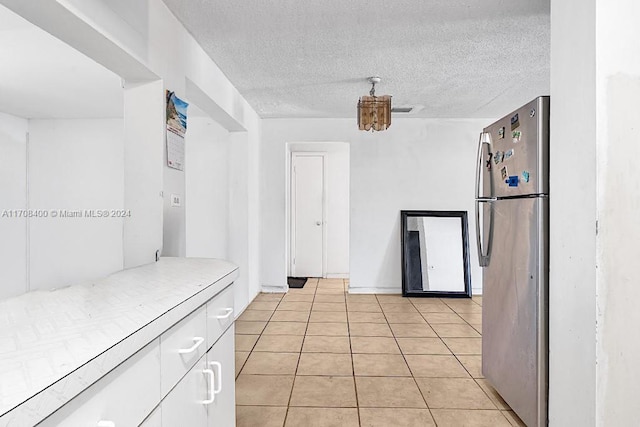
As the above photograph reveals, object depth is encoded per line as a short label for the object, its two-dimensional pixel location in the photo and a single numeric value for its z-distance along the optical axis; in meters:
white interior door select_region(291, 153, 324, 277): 6.68
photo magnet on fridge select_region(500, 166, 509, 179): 2.23
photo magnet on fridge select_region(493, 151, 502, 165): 2.33
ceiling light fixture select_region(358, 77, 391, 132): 3.40
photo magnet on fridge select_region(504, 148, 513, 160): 2.17
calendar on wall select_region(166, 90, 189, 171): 2.34
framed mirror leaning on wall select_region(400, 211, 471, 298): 5.16
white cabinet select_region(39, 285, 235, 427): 0.71
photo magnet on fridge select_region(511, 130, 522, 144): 2.08
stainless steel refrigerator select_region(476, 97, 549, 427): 1.90
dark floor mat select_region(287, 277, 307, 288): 6.02
